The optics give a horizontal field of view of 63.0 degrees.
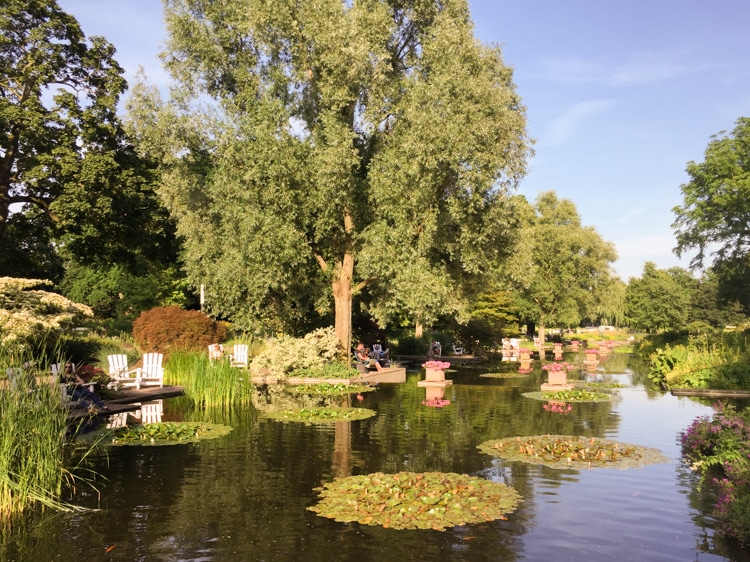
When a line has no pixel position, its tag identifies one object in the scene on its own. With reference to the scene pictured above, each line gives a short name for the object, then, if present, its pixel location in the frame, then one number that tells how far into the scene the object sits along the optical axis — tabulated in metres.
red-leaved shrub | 23.50
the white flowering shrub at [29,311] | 13.20
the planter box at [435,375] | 22.38
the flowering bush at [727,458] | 6.70
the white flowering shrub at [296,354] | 23.16
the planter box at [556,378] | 20.67
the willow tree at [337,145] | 21.25
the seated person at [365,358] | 25.36
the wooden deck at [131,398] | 14.15
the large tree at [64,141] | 30.11
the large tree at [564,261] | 53.25
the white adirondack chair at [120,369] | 18.20
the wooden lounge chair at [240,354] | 23.32
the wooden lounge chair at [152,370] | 18.73
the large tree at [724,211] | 44.09
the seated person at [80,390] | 13.12
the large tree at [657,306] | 65.38
